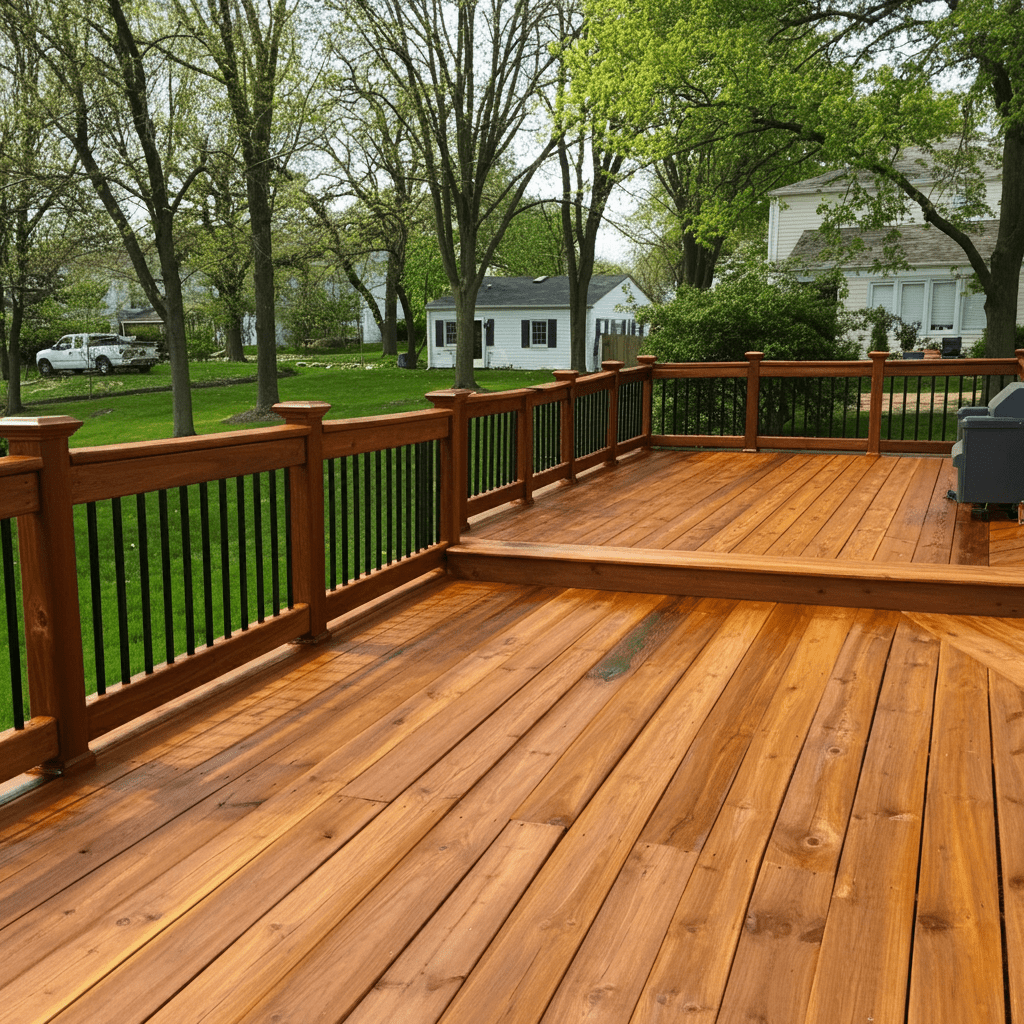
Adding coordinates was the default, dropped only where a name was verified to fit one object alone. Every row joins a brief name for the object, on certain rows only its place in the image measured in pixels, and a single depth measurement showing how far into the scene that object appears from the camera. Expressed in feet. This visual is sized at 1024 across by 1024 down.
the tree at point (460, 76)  64.85
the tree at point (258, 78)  55.31
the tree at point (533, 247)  148.05
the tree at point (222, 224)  57.66
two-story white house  77.00
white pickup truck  104.77
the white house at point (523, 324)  123.44
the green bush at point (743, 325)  40.60
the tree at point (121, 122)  50.03
